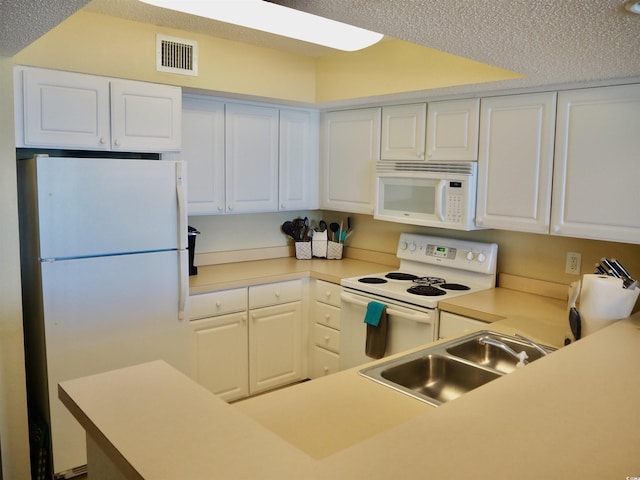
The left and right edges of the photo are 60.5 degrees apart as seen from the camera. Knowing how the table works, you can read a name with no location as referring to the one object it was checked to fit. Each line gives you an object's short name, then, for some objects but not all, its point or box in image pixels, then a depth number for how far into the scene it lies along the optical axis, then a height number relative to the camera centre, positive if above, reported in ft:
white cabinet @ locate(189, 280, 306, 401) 10.79 -3.23
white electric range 9.86 -1.98
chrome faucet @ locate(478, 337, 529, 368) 6.79 -2.09
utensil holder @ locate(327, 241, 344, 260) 13.70 -1.65
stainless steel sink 6.64 -2.27
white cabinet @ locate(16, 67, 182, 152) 8.46 +1.12
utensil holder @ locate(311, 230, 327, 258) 13.70 -1.50
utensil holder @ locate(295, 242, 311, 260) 13.62 -1.65
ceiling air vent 9.85 +2.30
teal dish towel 10.23 -2.40
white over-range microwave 10.23 -0.16
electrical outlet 9.87 -1.36
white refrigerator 8.38 -1.47
